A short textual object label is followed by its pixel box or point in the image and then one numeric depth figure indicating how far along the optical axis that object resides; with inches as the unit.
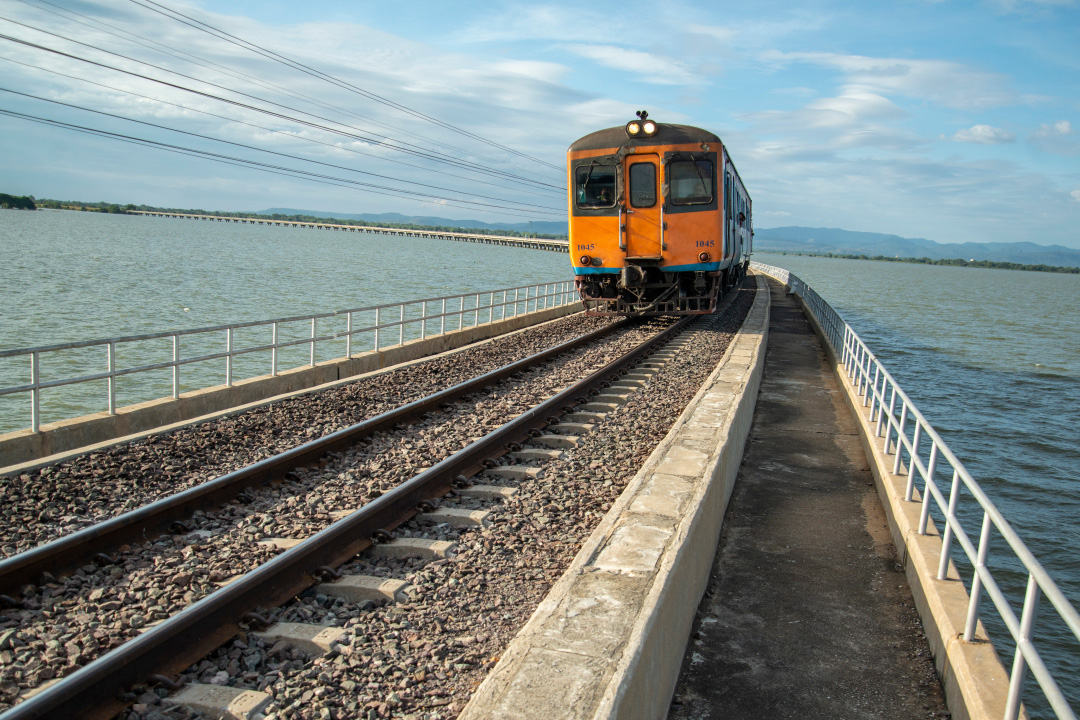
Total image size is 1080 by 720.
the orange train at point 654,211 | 677.3
